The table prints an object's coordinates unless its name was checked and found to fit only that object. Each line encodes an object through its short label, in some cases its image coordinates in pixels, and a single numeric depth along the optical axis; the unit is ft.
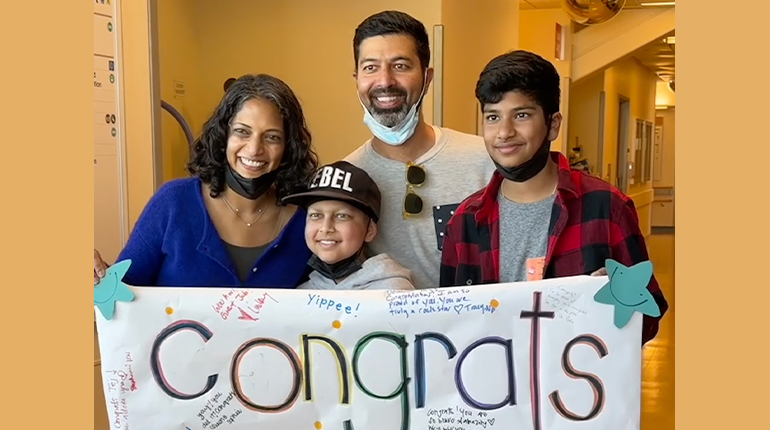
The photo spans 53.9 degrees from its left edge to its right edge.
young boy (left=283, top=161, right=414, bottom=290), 6.52
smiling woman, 6.56
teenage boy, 5.91
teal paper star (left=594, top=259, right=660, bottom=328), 5.41
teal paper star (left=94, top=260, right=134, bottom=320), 5.96
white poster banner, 5.64
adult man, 6.98
